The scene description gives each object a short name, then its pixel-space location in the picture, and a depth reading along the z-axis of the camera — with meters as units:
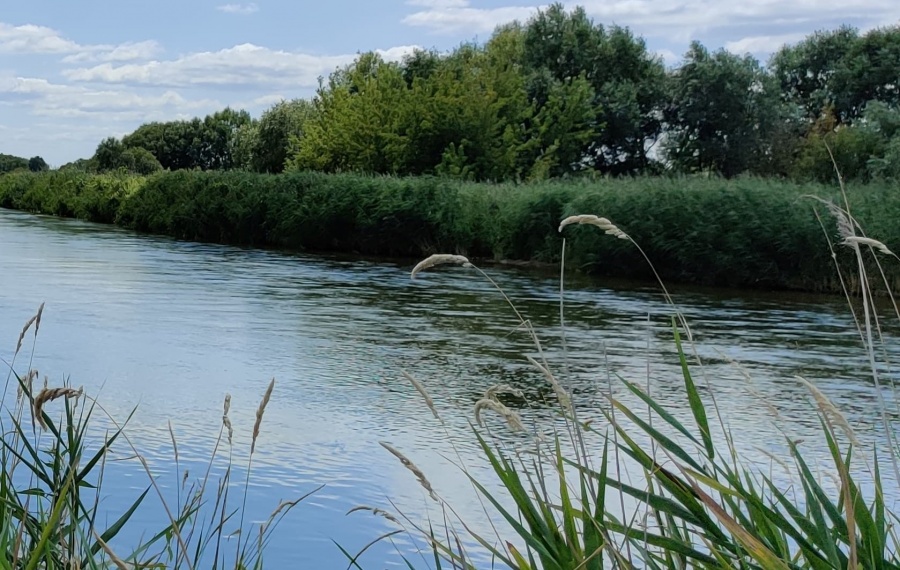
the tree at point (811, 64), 53.41
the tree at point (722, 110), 44.28
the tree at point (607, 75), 44.56
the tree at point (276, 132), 56.94
